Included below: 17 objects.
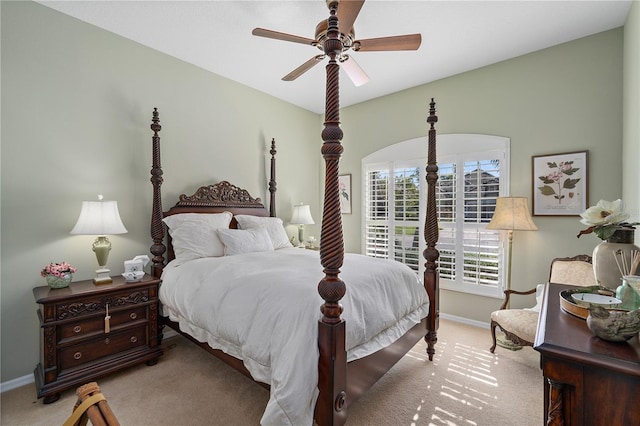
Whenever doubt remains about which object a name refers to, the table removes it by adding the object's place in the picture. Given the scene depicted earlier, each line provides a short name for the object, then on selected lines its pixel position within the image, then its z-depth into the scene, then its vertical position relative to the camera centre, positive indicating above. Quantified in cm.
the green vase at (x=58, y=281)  223 -55
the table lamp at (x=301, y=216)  432 -8
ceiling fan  192 +125
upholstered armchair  245 -93
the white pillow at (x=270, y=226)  352 -19
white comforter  147 -65
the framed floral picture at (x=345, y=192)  476 +30
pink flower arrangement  223 -46
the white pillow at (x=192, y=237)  287 -27
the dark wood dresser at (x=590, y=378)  80 -49
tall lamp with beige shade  292 -6
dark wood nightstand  205 -95
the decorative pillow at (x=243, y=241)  296 -32
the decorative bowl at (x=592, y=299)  112 -37
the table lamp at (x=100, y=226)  234 -12
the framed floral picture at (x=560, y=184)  285 +28
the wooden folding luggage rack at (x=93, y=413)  70 -50
